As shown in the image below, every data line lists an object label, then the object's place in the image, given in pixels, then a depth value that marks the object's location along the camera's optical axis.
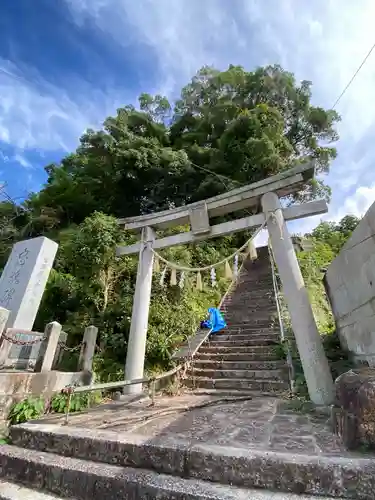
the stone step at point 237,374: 6.75
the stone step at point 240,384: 6.40
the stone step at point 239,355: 7.57
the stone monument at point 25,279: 6.25
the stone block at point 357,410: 2.55
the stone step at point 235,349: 7.83
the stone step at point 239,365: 7.07
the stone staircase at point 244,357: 6.68
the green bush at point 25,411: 4.18
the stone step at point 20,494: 2.67
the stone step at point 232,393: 6.07
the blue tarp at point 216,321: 9.62
